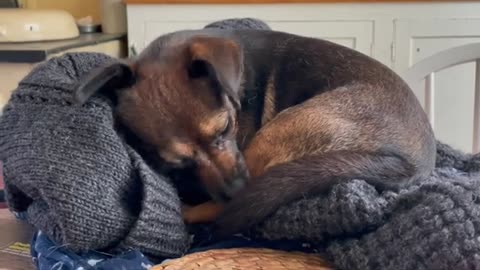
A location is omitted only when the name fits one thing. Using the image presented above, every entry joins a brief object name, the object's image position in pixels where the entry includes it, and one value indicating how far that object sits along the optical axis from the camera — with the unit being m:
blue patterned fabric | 0.87
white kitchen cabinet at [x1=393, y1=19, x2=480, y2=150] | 2.45
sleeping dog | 1.02
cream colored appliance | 2.32
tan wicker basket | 0.85
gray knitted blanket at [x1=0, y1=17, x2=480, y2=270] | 0.84
